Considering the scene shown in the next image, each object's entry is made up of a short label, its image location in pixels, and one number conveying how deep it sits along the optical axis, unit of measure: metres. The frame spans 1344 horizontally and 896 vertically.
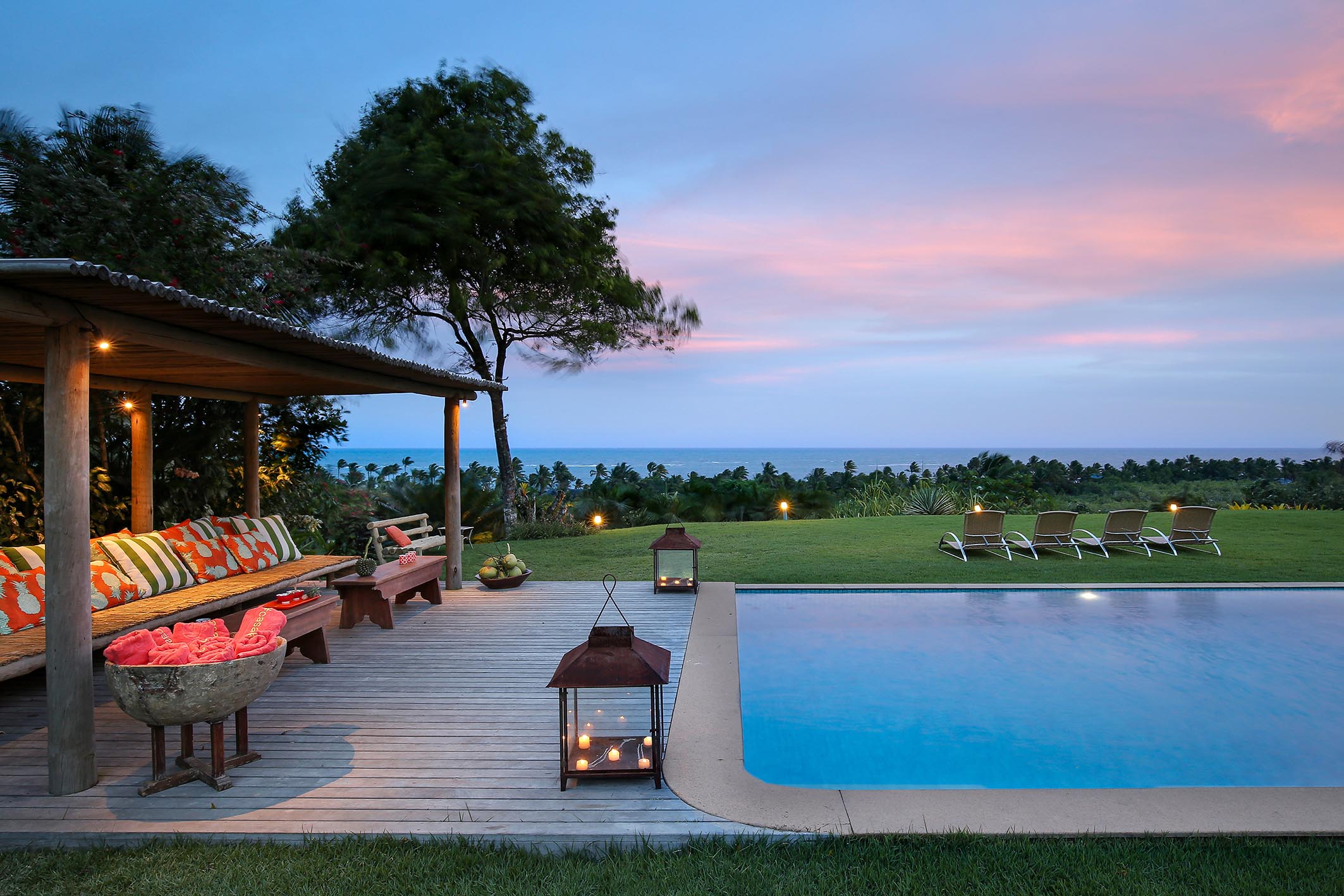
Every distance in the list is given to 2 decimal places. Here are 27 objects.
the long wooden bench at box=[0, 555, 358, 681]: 3.80
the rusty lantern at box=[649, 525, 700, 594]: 7.70
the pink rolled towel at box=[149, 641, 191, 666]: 3.08
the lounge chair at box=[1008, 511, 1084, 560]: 10.04
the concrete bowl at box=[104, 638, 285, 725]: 2.99
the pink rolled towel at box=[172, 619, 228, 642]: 3.37
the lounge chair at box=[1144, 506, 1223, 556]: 10.21
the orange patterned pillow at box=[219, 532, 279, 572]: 6.65
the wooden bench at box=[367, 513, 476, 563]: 7.40
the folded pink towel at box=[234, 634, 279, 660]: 3.26
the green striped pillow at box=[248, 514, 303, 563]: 7.21
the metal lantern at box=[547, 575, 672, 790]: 3.10
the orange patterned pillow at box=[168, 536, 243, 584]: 6.16
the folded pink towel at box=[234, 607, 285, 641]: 3.41
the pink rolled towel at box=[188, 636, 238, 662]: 3.16
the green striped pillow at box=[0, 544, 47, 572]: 4.66
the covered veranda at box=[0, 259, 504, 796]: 3.08
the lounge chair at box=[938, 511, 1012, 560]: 10.09
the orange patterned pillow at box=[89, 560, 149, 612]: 5.07
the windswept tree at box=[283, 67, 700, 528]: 13.02
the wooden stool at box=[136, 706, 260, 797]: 3.21
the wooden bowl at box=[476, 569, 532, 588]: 7.97
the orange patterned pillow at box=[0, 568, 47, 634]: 4.36
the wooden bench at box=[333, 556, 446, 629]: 6.16
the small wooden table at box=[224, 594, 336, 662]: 4.73
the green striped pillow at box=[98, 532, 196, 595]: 5.47
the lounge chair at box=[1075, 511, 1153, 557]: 10.24
